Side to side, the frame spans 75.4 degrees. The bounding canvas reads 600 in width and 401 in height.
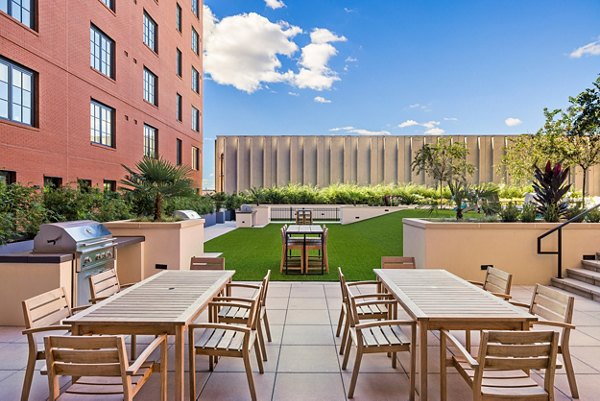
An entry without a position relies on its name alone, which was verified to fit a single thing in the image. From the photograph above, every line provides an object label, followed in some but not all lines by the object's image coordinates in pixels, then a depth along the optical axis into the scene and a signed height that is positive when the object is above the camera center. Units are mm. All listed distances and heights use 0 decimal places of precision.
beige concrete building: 36906 +3866
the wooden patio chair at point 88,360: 2451 -1031
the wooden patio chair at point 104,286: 4105 -1009
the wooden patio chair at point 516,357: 2523 -1035
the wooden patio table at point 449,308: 3137 -953
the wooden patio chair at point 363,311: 4094 -1313
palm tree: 8328 +347
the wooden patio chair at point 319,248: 8884 -1133
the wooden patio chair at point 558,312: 3312 -1024
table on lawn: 8867 -758
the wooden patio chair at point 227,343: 3209 -1294
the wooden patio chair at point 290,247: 8945 -1214
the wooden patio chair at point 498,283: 4400 -1008
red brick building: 10163 +3872
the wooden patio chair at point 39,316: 3076 -1003
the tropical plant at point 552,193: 8492 +155
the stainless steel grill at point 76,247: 5594 -722
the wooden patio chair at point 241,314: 4129 -1307
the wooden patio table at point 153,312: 3010 -951
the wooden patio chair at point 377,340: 3287 -1308
